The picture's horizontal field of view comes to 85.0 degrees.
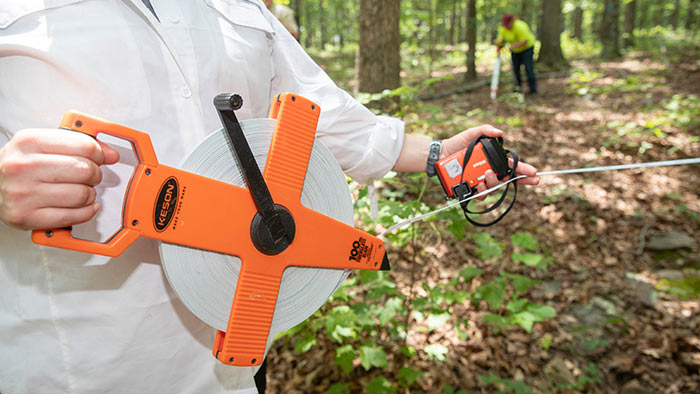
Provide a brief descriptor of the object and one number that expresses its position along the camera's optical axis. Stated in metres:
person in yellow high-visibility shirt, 8.70
